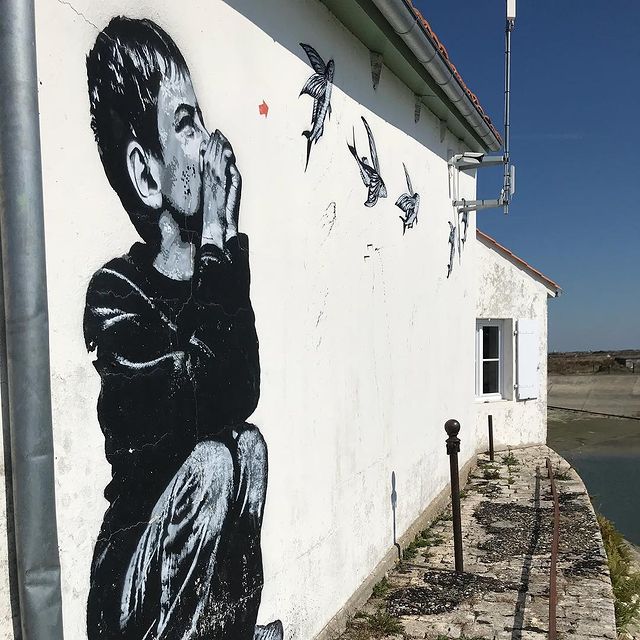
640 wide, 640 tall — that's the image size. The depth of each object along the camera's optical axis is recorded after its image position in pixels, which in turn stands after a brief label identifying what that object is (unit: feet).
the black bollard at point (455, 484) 17.52
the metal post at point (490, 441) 35.26
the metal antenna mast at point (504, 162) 26.30
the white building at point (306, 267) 6.81
